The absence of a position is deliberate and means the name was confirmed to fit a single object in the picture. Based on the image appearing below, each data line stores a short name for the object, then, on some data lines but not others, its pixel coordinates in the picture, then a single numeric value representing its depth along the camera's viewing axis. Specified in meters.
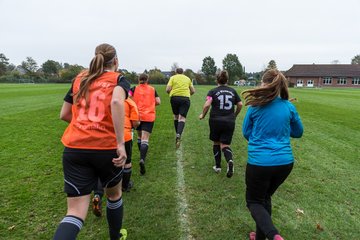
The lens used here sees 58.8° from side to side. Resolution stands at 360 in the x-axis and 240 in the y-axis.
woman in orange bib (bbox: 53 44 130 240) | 2.70
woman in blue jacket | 3.15
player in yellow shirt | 8.05
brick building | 76.56
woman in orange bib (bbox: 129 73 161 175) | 6.15
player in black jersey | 5.71
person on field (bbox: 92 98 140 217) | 4.16
